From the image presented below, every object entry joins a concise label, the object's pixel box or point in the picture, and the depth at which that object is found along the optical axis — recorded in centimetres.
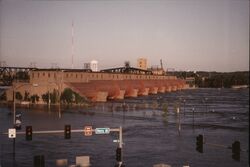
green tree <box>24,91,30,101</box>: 9692
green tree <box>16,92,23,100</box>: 9856
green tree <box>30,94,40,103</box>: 9625
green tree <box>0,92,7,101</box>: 10556
